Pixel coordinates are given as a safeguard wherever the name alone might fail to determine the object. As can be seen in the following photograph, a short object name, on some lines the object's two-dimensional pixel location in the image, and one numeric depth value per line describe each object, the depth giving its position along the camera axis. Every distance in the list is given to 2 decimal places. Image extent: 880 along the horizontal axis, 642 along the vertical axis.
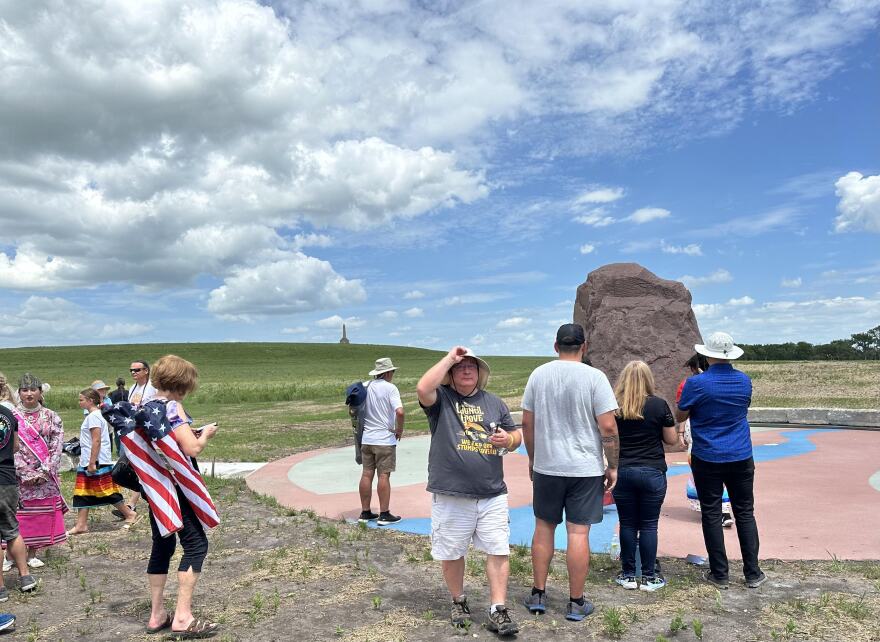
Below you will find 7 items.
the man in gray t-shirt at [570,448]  4.39
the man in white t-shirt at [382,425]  6.98
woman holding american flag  4.25
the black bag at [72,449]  7.66
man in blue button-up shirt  5.10
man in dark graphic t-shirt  4.28
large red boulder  12.14
